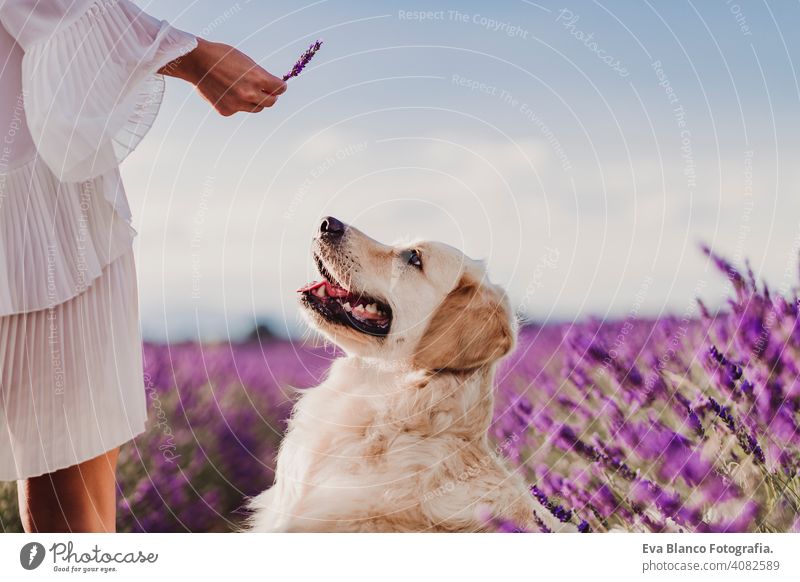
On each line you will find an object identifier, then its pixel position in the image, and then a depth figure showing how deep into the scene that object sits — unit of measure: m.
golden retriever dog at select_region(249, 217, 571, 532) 3.22
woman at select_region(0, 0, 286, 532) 2.97
